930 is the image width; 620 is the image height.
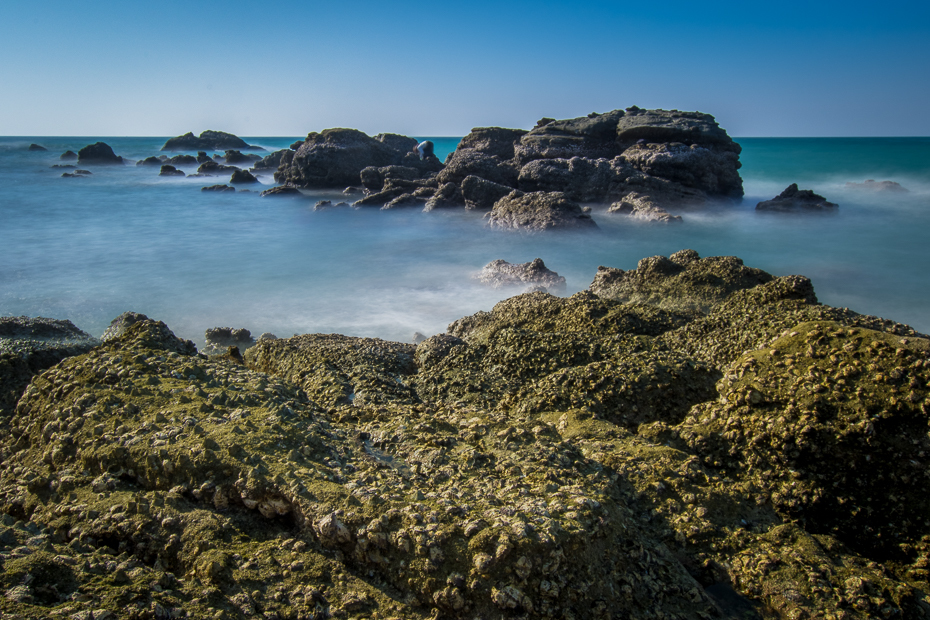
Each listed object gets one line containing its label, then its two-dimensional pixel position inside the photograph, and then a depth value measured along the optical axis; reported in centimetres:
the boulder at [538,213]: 1630
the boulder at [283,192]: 2792
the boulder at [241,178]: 3341
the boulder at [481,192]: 2070
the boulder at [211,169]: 4172
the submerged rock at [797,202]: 2009
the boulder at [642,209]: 1811
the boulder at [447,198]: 2158
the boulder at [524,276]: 1061
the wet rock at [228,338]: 789
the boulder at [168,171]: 4031
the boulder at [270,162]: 4394
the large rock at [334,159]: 2917
